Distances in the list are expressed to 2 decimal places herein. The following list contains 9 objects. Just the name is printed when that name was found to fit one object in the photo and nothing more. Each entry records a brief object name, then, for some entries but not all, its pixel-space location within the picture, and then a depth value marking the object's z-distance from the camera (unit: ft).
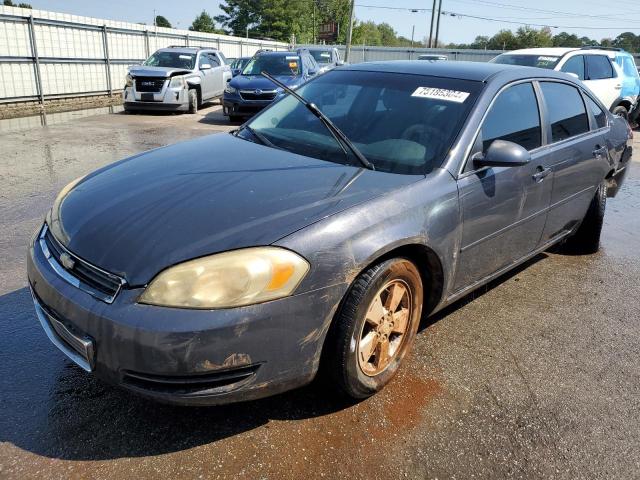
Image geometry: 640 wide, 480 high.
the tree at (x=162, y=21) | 271.28
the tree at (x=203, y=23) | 270.12
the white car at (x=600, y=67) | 34.06
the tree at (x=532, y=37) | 230.48
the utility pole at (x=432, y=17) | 176.99
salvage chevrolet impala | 6.52
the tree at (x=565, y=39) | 254.04
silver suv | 43.62
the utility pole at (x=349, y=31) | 106.74
